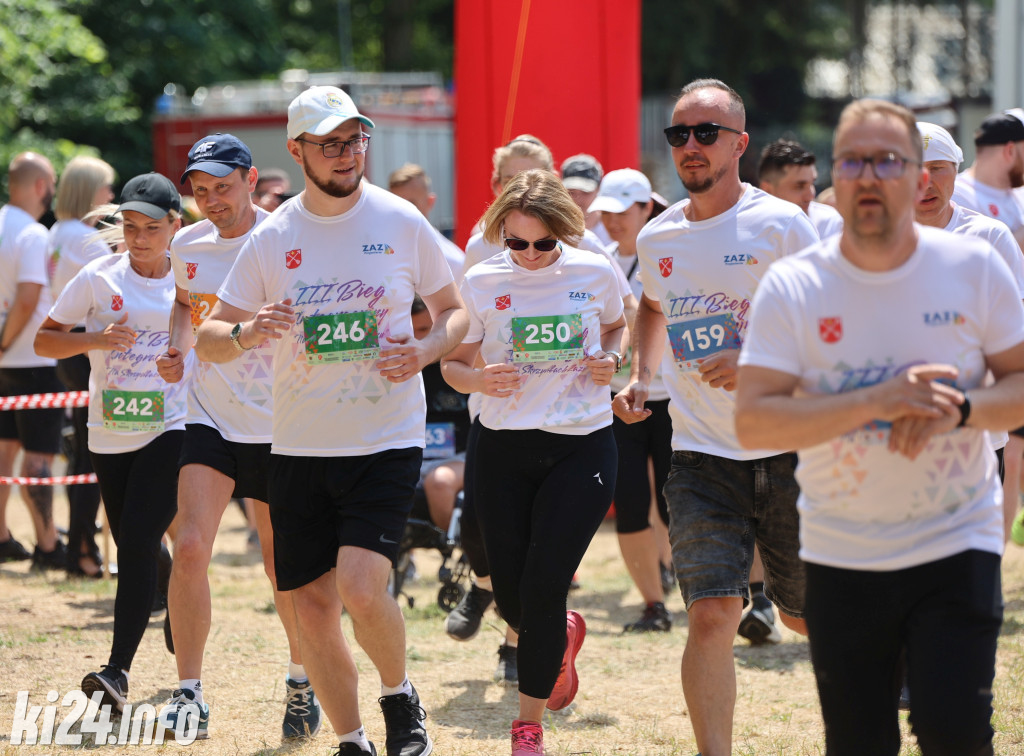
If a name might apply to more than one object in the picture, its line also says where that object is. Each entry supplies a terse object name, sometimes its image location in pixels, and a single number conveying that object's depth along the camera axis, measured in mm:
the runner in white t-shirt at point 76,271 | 16641
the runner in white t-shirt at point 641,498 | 14367
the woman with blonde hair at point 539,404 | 9664
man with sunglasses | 8766
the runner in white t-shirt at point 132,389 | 11398
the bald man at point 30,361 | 17891
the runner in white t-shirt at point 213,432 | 10586
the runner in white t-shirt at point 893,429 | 6320
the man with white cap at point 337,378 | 9039
